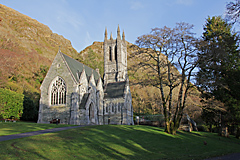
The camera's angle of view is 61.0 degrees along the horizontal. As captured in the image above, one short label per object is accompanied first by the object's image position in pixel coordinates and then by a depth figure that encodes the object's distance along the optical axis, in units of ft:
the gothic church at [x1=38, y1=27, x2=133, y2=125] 111.24
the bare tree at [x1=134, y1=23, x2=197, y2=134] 77.36
